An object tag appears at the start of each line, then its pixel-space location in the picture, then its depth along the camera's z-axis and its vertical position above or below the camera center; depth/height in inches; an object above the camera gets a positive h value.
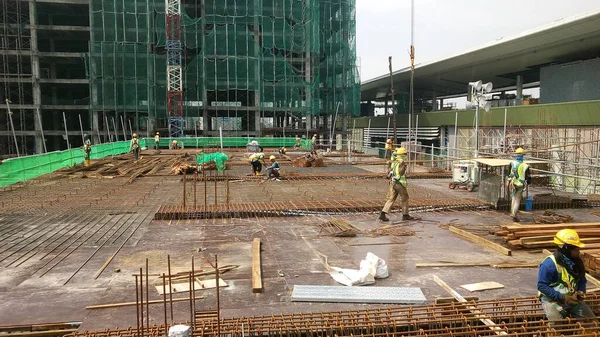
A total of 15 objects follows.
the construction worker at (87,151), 921.5 -43.9
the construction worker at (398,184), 429.1 -54.0
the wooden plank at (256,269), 252.7 -88.0
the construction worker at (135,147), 1063.0 -42.6
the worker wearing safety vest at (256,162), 799.1 -61.2
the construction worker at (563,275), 183.6 -61.3
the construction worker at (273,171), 767.1 -72.5
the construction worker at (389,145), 826.0 -32.6
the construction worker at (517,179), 428.5 -50.2
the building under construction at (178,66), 1883.6 +274.8
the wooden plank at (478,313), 198.5 -88.5
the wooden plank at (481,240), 324.7 -89.8
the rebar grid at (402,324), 194.7 -88.5
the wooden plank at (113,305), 228.1 -89.4
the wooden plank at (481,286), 252.4 -90.3
